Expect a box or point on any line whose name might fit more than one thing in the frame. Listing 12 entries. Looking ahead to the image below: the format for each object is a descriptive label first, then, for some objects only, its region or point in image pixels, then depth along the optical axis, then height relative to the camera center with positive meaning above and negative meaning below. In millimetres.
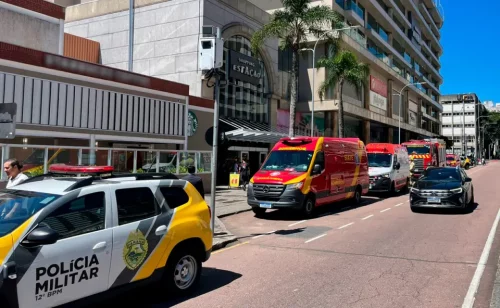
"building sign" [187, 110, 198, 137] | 23016 +2299
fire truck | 28875 +1205
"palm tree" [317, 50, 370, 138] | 30250 +7089
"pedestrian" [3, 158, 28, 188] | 6840 -132
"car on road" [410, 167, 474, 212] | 13562 -644
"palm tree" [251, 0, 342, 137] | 24125 +8221
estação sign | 27266 +6619
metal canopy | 24877 +2069
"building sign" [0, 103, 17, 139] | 7219 +720
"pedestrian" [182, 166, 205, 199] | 7629 -276
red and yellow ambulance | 12891 -263
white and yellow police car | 3988 -785
